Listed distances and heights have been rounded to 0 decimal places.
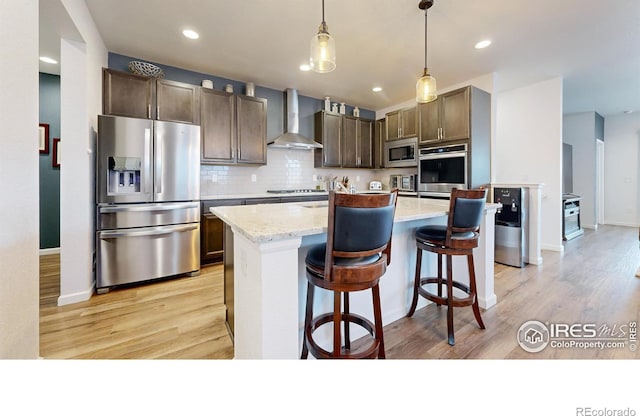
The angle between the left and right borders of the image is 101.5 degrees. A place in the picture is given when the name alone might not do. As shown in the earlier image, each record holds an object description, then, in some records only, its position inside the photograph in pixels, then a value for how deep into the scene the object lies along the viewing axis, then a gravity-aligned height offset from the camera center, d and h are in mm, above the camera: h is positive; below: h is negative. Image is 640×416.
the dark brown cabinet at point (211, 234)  3180 -380
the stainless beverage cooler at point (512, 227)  3281 -321
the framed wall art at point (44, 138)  3613 +905
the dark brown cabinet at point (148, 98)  2793 +1209
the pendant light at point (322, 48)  1649 +985
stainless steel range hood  4129 +1281
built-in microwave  4351 +876
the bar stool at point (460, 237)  1708 -232
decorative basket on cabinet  2936 +1532
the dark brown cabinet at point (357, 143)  4770 +1126
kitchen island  1062 -361
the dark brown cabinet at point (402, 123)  4297 +1369
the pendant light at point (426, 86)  2180 +984
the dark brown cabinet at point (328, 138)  4523 +1132
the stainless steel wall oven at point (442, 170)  3576 +486
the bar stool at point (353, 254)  1088 -225
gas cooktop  4156 +198
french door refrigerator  2492 +31
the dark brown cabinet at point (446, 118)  3525 +1228
